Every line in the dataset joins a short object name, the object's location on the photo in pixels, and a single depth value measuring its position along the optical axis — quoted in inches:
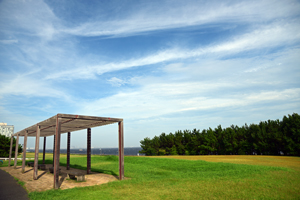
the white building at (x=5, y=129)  7535.4
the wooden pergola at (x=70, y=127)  413.1
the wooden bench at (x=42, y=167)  697.6
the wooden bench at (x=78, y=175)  465.3
